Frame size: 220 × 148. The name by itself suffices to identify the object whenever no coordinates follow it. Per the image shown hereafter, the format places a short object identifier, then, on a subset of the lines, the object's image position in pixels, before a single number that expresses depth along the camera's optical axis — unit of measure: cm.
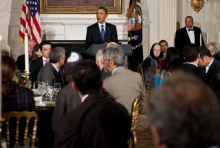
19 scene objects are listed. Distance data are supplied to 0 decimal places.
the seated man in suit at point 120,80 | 727
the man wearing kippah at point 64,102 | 620
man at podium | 1410
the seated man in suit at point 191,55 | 846
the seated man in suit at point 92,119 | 437
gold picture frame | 1823
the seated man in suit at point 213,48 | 1189
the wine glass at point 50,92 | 782
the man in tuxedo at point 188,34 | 1713
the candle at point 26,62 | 829
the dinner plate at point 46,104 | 737
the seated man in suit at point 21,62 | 1373
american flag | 1479
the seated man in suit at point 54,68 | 863
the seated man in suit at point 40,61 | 1146
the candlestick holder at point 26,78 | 822
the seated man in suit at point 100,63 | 886
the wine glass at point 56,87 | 792
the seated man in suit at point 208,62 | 844
